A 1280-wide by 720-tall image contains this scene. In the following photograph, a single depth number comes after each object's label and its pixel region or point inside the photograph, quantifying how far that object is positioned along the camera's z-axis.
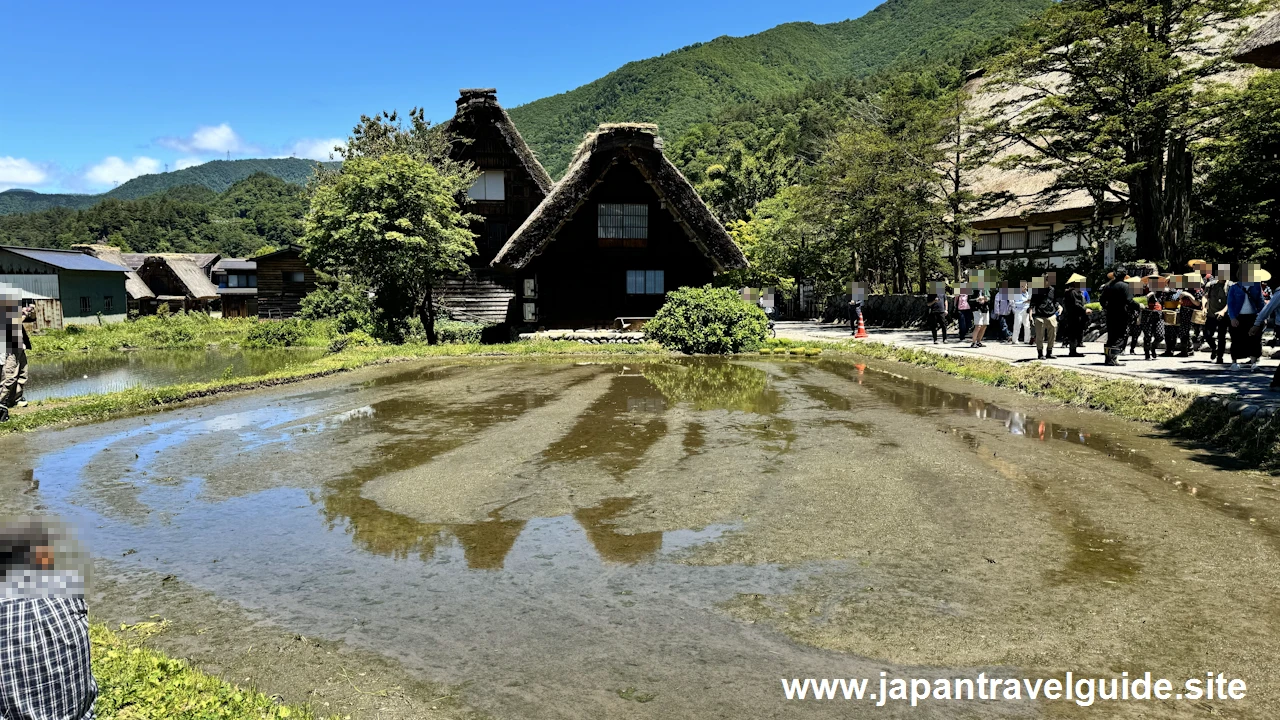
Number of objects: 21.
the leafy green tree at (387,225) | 21.77
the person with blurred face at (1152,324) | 13.72
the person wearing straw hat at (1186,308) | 13.39
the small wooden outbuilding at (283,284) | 46.00
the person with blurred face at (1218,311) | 12.37
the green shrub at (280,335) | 27.88
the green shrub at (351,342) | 23.00
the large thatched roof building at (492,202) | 30.84
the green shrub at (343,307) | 28.77
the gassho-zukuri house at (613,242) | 23.59
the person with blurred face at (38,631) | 2.32
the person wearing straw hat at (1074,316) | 14.52
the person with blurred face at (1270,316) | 8.93
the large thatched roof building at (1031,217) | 23.69
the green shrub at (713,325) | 20.84
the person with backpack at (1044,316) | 14.26
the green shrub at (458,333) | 25.90
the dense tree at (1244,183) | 18.28
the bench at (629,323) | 24.22
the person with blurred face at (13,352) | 9.51
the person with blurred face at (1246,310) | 10.76
